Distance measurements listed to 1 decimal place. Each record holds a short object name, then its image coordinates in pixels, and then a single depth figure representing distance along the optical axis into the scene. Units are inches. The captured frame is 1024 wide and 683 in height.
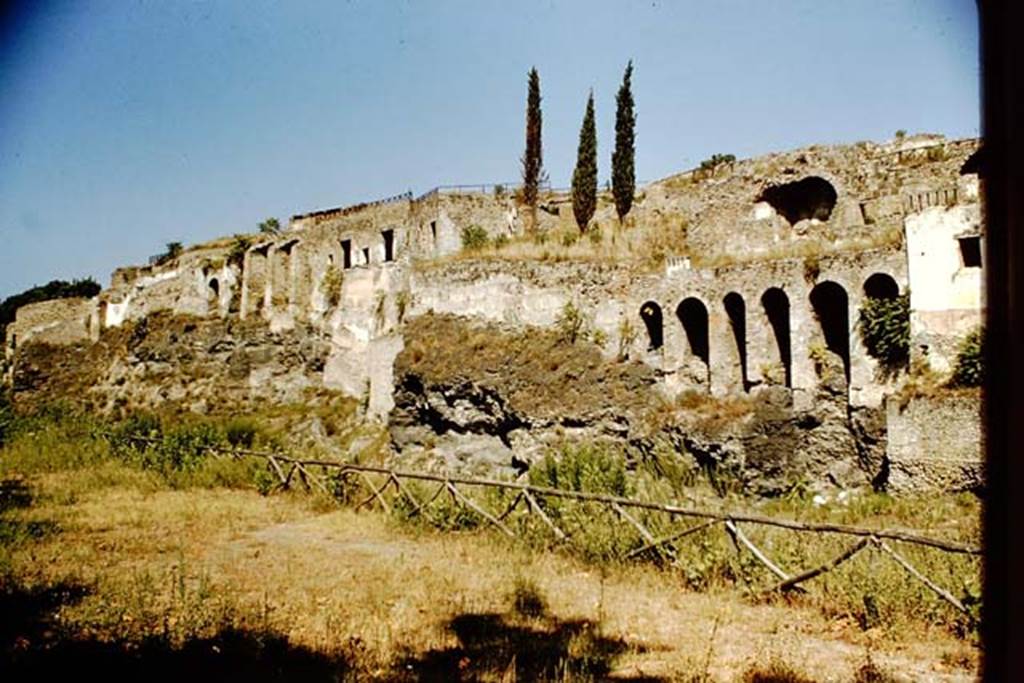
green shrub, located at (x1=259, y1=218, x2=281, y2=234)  1972.9
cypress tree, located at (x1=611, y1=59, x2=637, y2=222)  1366.9
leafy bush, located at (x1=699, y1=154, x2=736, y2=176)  1379.2
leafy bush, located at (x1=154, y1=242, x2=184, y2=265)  1891.4
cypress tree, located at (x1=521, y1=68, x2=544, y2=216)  1434.5
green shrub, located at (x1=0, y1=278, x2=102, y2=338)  3340.1
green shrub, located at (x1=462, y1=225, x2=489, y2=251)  1307.8
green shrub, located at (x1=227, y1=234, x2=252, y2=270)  1525.6
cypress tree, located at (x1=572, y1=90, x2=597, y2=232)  1391.5
